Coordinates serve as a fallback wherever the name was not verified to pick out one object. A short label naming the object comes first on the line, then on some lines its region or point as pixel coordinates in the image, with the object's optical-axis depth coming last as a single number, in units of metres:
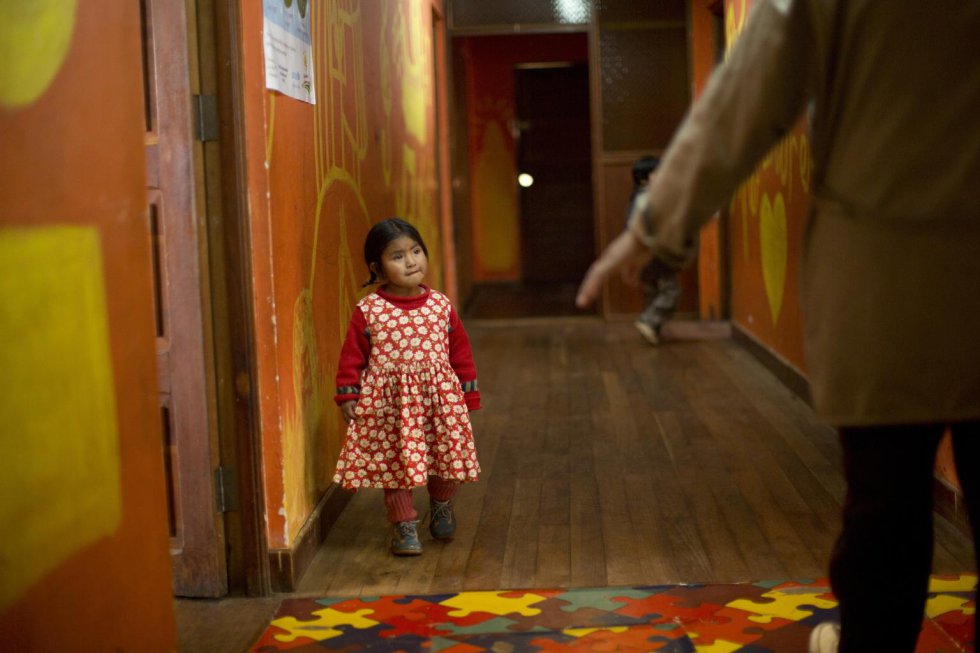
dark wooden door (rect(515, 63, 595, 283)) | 9.95
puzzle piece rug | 2.23
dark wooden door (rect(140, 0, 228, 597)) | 2.50
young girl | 2.88
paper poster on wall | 2.65
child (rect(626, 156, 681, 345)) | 6.34
